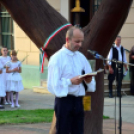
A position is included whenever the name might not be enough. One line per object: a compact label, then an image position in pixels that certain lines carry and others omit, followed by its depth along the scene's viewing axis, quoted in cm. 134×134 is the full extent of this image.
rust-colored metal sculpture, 1235
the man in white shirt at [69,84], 1023
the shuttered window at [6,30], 3303
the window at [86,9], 3009
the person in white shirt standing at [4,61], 2311
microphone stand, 1081
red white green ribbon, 1277
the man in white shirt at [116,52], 2428
